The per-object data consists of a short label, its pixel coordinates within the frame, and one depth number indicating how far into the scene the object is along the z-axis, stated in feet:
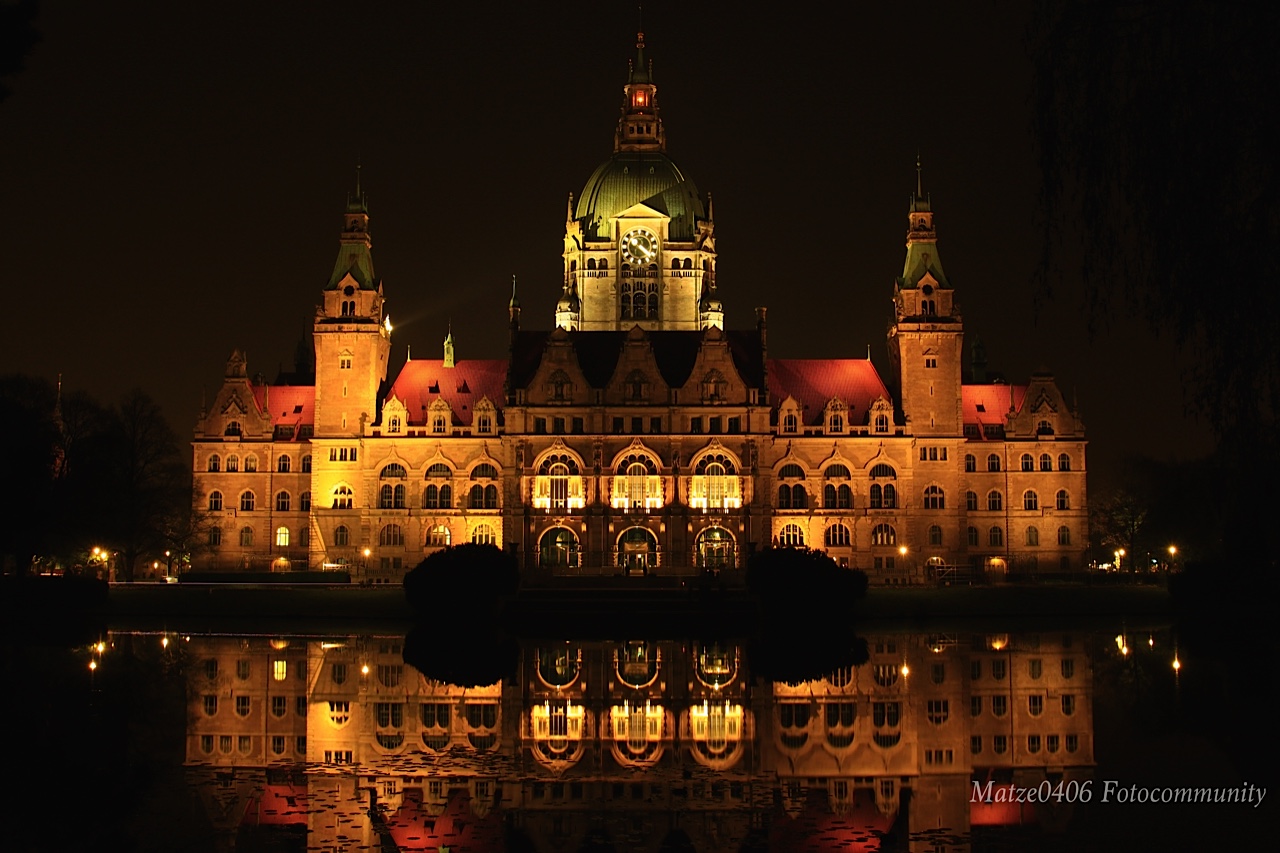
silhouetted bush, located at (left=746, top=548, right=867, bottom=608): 233.35
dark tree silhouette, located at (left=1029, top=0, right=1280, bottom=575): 64.18
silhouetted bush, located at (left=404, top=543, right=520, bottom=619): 236.84
